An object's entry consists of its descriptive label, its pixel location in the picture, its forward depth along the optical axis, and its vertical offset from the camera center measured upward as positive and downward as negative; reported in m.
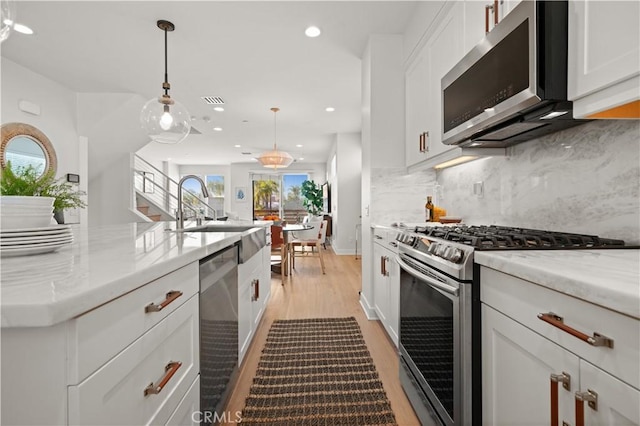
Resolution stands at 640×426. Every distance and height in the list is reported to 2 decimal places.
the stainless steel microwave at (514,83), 1.07 +0.55
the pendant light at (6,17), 1.27 +0.83
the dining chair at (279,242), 4.29 -0.46
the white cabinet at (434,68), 1.73 +1.01
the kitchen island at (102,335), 0.53 -0.27
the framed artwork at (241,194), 11.45 +0.63
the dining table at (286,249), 4.39 -0.57
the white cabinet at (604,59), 0.84 +0.46
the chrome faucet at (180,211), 2.05 +0.00
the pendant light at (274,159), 6.07 +1.06
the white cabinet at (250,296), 1.89 -0.64
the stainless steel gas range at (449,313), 1.07 -0.42
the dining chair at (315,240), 4.88 -0.54
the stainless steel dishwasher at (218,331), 1.25 -0.57
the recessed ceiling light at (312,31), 2.96 +1.79
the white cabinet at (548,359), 0.58 -0.36
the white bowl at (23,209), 0.90 +0.00
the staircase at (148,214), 6.79 -0.08
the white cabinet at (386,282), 2.16 -0.58
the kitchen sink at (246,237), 1.91 -0.19
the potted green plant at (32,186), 0.97 +0.08
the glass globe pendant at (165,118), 2.78 +0.87
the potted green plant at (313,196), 9.77 +0.48
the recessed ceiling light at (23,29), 3.02 +1.84
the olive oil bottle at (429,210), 2.59 +0.01
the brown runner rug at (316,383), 1.53 -1.03
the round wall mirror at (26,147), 3.68 +0.83
